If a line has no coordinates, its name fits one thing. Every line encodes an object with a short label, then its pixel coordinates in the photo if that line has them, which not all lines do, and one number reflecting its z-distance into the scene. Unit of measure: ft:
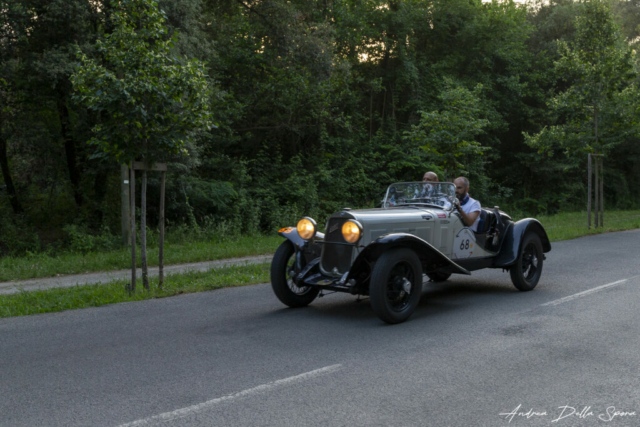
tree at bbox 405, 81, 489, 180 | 58.23
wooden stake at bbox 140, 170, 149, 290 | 28.84
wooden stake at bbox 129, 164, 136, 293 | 28.30
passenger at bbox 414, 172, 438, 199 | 27.30
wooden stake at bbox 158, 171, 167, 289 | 29.81
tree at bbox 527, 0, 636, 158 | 59.77
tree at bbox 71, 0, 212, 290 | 26.73
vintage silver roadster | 22.00
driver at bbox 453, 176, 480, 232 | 26.78
